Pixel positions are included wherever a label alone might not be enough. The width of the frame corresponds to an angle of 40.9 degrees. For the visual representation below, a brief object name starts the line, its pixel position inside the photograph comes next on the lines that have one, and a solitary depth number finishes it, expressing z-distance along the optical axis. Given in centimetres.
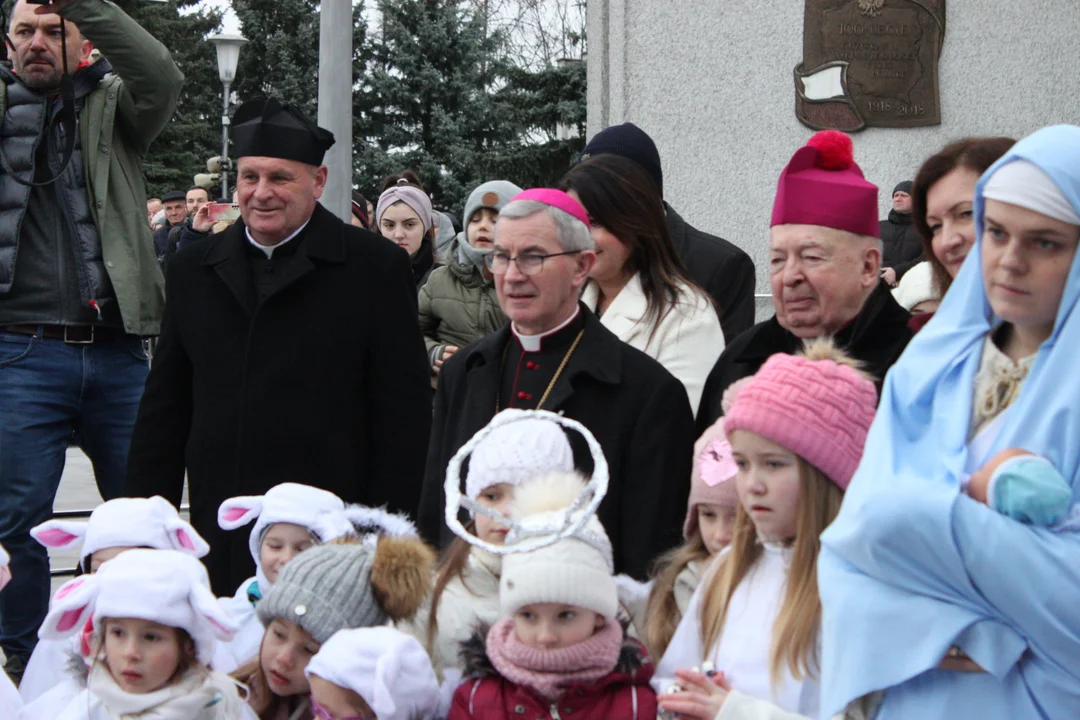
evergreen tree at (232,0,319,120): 2439
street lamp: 2083
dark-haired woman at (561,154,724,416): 417
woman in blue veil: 231
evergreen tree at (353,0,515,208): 2181
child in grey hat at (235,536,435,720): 336
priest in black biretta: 450
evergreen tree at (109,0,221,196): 2977
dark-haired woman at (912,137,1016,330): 350
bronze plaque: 841
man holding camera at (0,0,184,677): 494
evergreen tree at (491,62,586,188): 1981
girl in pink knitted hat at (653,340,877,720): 282
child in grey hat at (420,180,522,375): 662
